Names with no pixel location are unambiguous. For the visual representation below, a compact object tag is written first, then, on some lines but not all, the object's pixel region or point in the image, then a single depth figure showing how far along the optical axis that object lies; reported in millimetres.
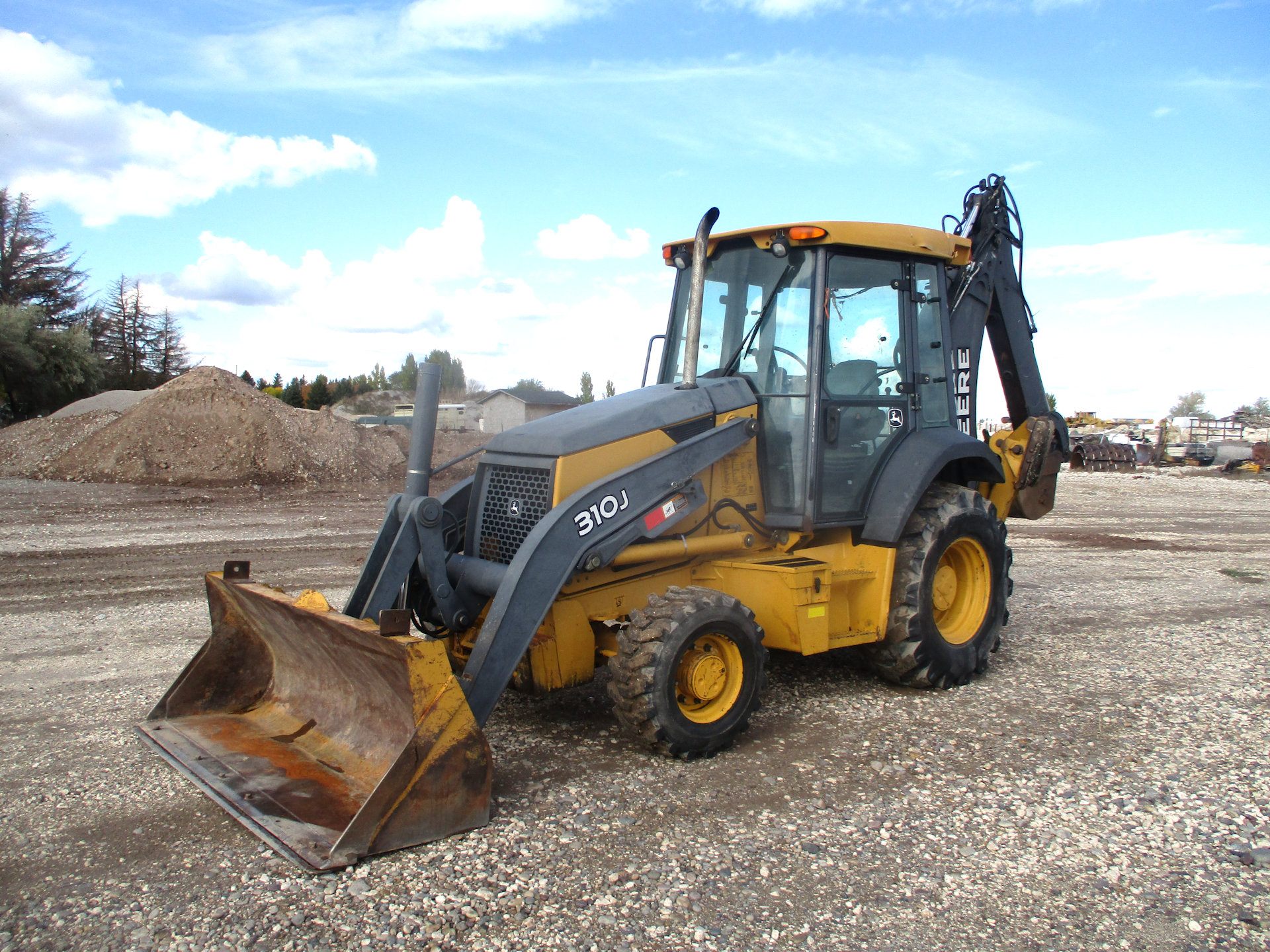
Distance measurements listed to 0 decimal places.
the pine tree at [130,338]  41781
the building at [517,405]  49925
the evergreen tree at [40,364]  28547
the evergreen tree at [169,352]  44312
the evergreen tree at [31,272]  35844
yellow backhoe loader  4188
